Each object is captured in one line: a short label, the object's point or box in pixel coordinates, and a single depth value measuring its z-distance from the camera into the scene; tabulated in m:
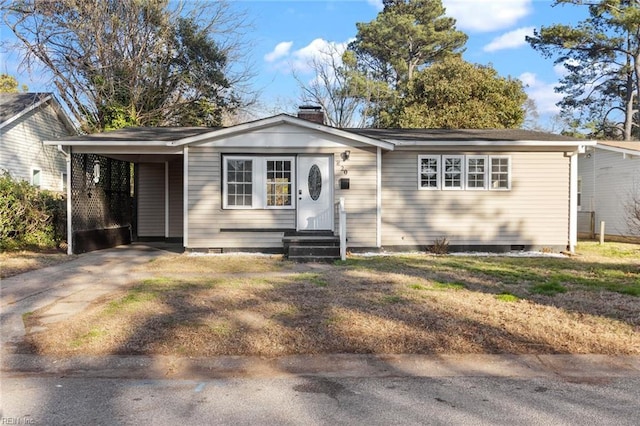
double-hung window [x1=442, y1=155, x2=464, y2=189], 12.21
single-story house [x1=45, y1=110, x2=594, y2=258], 11.61
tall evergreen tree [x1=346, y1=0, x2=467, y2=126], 31.88
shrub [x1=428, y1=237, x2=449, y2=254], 12.00
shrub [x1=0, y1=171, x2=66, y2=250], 11.39
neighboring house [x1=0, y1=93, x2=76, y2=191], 18.11
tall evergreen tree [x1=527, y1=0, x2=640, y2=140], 24.52
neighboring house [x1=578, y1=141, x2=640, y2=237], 15.47
